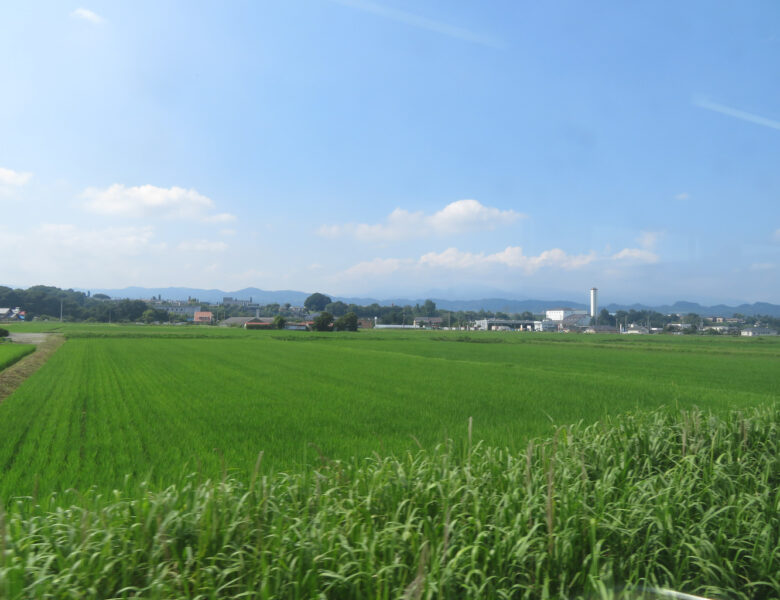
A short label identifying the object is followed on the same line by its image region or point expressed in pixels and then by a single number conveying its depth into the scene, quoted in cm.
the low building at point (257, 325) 10275
